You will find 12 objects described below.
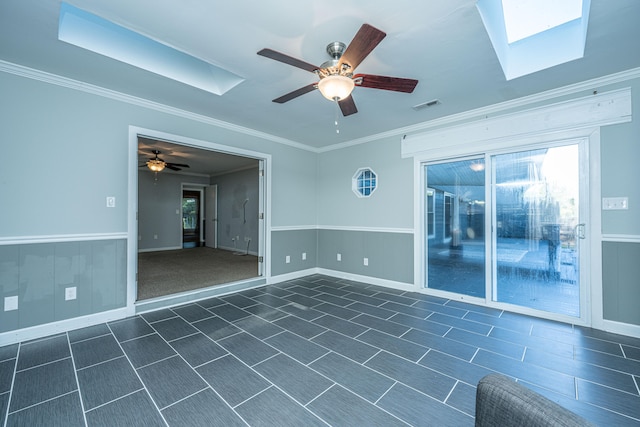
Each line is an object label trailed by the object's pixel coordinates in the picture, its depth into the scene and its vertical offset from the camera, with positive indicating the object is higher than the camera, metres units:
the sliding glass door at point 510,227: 2.94 -0.13
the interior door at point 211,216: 8.84 +0.00
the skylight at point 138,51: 2.14 +1.52
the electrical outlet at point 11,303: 2.39 -0.79
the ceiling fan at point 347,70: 1.68 +1.08
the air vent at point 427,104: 3.16 +1.37
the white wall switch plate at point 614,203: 2.60 +0.13
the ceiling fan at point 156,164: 5.80 +1.15
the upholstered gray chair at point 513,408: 0.68 -0.53
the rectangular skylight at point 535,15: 2.14 +1.72
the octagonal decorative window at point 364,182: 4.55 +0.60
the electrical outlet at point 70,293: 2.66 -0.78
